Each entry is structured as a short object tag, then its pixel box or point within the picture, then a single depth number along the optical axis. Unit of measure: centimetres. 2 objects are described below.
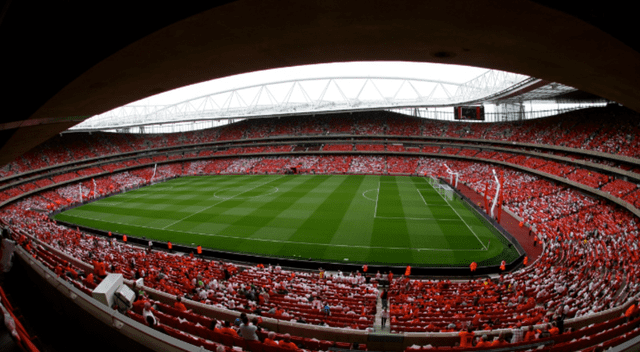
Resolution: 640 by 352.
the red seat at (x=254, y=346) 607
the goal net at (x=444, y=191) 3516
